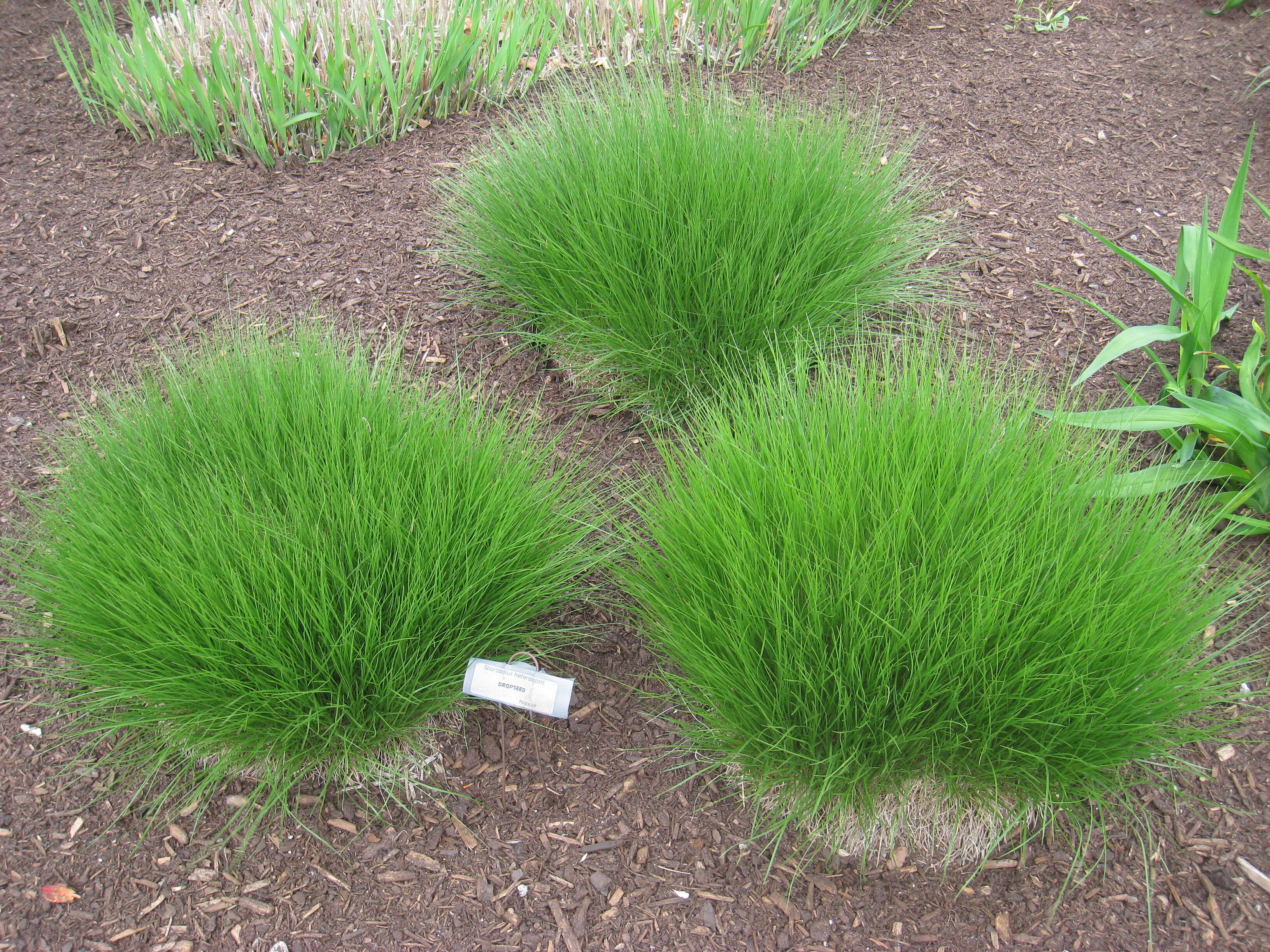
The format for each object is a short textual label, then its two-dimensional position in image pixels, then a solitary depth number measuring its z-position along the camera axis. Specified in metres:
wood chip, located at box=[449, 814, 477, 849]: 1.63
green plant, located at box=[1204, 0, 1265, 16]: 3.77
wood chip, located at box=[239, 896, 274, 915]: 1.53
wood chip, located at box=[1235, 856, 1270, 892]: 1.52
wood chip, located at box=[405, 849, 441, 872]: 1.60
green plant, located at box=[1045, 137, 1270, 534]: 2.00
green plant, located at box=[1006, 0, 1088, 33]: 3.79
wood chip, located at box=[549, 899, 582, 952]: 1.50
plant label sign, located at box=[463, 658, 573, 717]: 1.57
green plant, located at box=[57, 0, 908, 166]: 3.07
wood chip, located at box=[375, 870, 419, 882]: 1.58
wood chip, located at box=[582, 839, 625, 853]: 1.62
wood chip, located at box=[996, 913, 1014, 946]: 1.48
